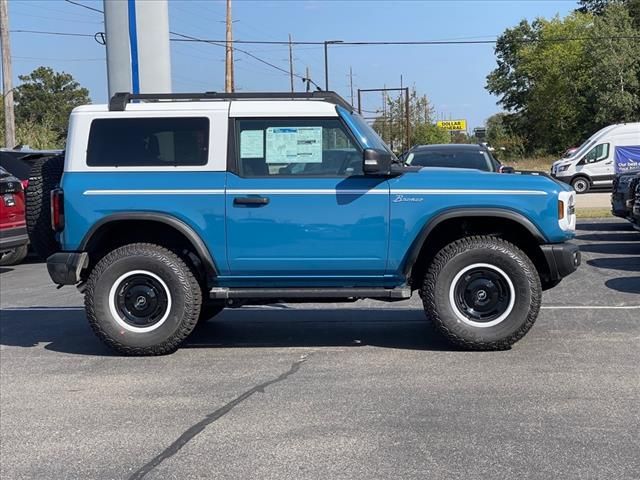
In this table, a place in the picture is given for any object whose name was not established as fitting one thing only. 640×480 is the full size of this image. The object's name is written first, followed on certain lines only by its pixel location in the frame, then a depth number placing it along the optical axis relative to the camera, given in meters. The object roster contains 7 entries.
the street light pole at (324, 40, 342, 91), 46.46
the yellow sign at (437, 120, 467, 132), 102.62
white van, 27.17
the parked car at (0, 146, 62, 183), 13.18
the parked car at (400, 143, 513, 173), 13.16
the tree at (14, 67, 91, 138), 80.48
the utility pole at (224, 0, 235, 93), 35.69
